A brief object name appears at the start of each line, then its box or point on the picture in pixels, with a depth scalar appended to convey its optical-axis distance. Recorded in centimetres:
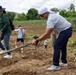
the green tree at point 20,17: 3516
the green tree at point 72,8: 3592
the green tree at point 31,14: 3473
